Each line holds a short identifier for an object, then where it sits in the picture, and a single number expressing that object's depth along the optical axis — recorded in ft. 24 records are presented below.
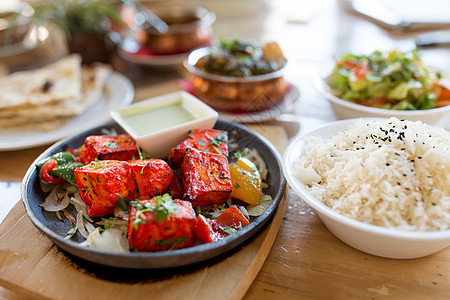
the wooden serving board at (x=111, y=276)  1.16
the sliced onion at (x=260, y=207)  1.33
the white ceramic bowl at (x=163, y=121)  1.47
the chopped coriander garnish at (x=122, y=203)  1.30
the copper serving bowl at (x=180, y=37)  2.32
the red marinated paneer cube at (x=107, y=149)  1.41
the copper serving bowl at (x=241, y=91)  1.85
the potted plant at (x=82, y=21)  2.31
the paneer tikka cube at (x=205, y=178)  1.29
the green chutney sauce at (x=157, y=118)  1.52
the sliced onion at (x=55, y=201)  1.35
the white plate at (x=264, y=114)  1.81
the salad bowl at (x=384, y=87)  1.72
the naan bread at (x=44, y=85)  1.89
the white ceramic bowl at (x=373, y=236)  1.14
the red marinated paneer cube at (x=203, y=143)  1.41
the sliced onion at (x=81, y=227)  1.28
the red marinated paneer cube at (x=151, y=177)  1.30
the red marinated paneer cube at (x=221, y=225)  1.23
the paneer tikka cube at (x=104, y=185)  1.28
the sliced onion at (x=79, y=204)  1.34
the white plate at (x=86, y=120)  1.73
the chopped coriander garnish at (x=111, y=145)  1.43
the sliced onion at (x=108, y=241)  1.22
